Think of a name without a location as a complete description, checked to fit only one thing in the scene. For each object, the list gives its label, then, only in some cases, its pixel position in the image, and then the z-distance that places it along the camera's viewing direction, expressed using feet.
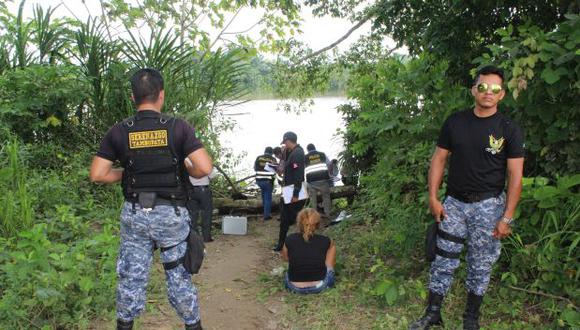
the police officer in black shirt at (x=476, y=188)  9.64
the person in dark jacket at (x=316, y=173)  29.81
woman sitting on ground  14.87
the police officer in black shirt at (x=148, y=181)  9.18
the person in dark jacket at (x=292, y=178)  21.85
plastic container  25.79
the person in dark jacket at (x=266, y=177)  29.94
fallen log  29.96
